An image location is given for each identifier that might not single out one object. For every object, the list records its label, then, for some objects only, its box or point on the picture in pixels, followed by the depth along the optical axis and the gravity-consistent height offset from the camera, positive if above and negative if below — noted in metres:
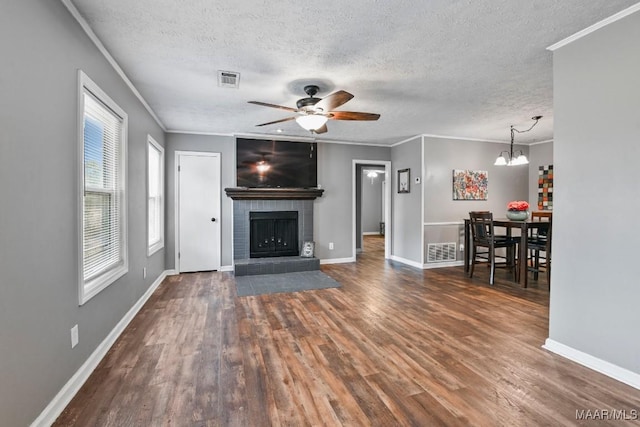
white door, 5.17 -0.04
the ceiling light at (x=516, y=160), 4.48 +0.82
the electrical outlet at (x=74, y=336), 1.93 -0.82
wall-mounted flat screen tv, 5.37 +0.86
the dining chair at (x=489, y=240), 4.50 -0.47
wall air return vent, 5.64 -0.80
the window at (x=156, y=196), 4.43 +0.20
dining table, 4.20 -0.48
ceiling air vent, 2.88 +1.31
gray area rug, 4.17 -1.10
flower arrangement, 4.53 +0.06
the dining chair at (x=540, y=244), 4.18 -0.50
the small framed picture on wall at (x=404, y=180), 5.97 +0.61
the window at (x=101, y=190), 2.18 +0.16
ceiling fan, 2.92 +1.01
